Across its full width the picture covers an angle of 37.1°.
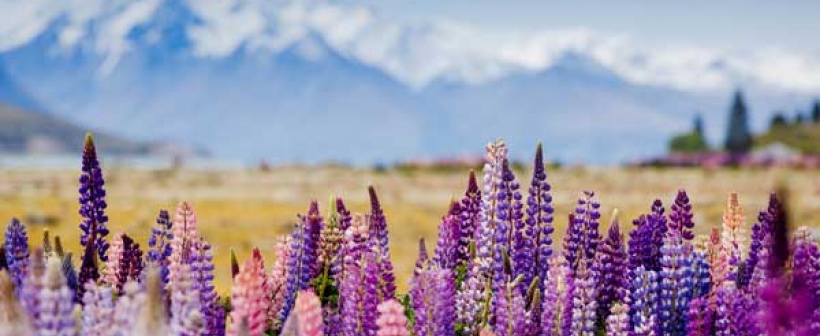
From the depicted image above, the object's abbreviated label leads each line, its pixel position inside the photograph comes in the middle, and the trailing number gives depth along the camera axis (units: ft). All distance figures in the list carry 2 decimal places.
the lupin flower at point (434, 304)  13.03
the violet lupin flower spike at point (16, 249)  15.65
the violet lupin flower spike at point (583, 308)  14.26
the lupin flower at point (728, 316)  14.21
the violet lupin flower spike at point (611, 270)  16.42
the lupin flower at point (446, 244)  17.17
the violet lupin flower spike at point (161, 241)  16.24
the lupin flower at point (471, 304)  15.39
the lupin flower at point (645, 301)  13.73
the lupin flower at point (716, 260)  15.99
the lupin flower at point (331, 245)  16.92
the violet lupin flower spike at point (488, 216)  15.60
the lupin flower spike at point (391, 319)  10.82
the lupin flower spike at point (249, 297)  11.71
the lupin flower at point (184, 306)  10.34
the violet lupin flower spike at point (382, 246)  13.88
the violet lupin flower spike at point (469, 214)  17.95
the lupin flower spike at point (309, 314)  11.71
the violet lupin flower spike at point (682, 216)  16.81
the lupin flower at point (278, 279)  16.96
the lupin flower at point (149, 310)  9.39
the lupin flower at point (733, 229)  18.02
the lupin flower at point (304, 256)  16.74
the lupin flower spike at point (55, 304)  10.02
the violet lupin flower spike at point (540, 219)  16.72
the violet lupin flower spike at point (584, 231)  17.13
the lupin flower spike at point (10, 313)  9.61
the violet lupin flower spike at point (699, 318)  13.60
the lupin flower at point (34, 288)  10.73
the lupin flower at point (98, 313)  11.41
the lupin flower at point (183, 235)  14.37
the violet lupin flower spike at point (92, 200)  15.93
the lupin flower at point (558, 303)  13.70
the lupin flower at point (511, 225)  15.87
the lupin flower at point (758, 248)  15.49
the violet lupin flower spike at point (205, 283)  14.15
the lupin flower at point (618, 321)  13.44
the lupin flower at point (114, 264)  16.20
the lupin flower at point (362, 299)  13.67
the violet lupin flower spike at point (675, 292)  14.01
